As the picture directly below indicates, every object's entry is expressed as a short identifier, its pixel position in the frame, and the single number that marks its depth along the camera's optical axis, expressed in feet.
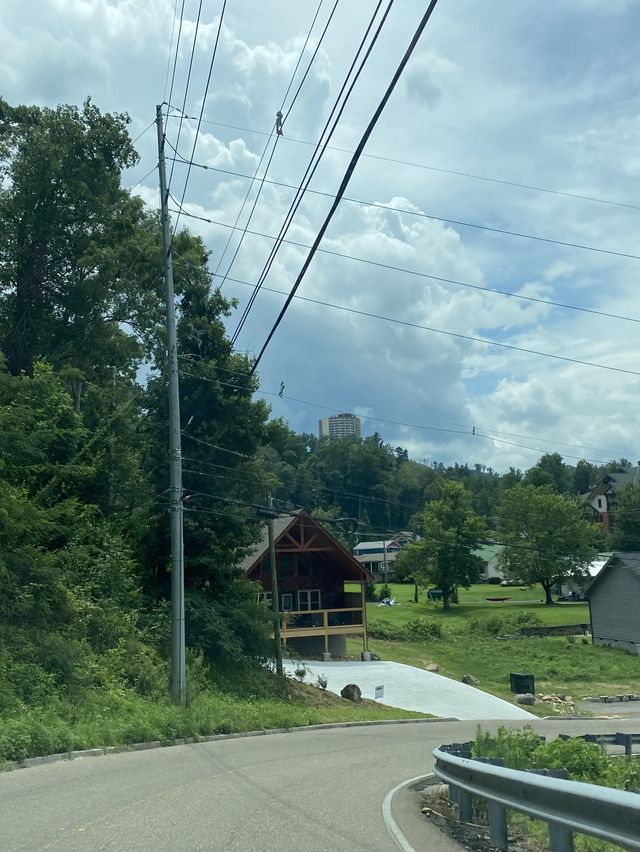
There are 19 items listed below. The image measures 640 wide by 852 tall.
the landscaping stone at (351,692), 110.63
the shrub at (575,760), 32.04
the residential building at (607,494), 380.78
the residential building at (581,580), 283.38
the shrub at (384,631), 196.54
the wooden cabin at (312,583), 147.84
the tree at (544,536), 281.54
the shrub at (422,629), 196.24
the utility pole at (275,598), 102.94
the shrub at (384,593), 301.22
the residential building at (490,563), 379.96
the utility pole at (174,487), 69.46
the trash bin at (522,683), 131.95
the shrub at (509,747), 31.30
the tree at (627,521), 335.88
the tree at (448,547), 275.18
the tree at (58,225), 116.37
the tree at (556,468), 540.52
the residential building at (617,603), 186.60
